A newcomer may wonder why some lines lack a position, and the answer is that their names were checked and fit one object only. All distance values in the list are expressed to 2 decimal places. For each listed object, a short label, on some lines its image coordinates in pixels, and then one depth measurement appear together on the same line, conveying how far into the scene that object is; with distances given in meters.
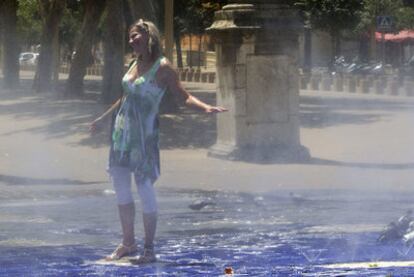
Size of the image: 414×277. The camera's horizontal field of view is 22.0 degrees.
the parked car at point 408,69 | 48.81
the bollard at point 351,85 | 43.34
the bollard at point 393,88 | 39.25
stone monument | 16.78
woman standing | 7.80
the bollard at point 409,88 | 38.31
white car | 94.88
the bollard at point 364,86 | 42.32
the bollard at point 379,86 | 41.06
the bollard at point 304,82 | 47.28
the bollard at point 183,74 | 57.81
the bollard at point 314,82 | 46.19
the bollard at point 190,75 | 56.41
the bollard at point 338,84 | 44.34
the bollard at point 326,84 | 45.44
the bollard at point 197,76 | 55.28
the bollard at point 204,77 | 54.28
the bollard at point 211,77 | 53.62
